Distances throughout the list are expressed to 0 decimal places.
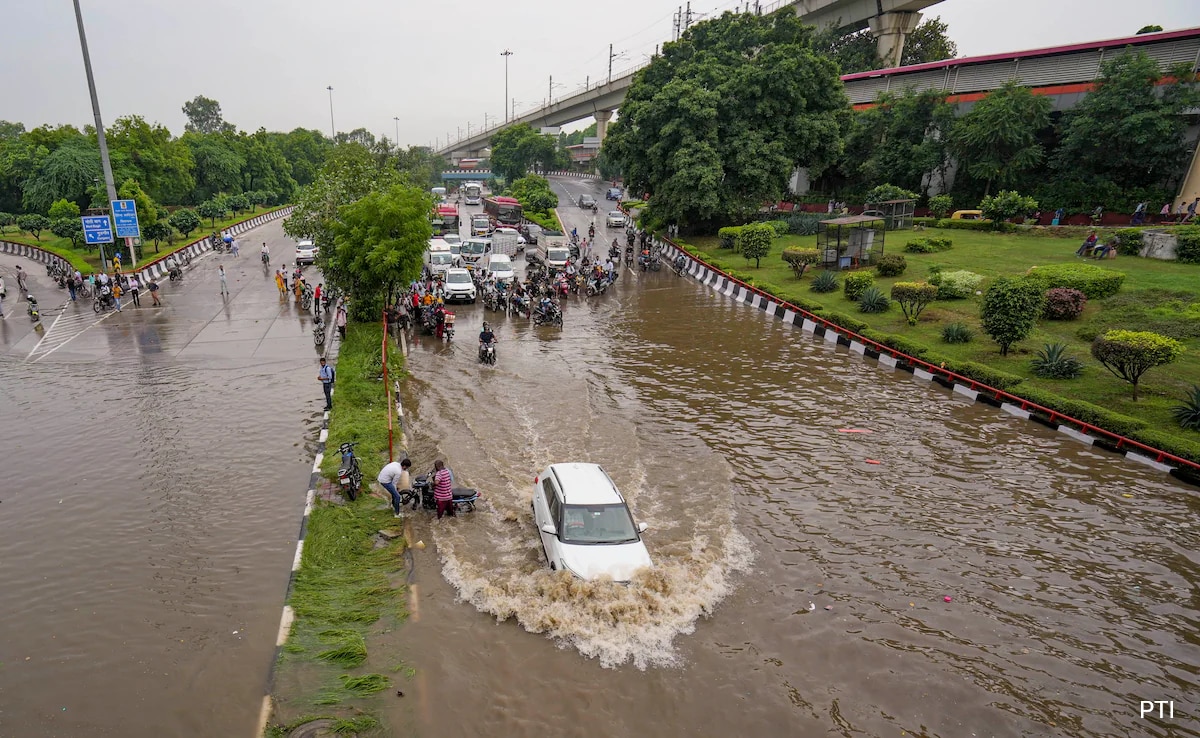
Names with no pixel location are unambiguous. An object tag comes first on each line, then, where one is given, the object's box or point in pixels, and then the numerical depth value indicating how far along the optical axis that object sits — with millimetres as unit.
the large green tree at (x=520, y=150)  90000
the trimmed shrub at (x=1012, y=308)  18094
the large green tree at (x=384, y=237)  20062
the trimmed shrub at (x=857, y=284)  25797
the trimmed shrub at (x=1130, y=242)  28141
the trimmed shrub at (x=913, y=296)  22438
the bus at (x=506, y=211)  50156
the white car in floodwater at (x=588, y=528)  8969
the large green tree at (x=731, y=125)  38188
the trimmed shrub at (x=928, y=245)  32375
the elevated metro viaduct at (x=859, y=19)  53503
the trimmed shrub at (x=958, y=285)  24594
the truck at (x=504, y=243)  40000
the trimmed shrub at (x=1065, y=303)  21234
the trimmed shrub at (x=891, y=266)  28578
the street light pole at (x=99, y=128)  29023
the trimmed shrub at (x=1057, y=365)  17297
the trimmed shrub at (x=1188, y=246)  25844
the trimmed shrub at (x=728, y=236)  39084
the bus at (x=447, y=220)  46706
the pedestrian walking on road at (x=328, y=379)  15070
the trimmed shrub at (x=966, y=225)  37062
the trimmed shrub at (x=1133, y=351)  14570
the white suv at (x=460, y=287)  27562
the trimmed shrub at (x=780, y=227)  41972
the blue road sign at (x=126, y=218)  31312
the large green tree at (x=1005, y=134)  37562
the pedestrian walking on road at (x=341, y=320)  21188
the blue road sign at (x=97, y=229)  30312
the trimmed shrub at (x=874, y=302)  24703
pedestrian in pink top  10641
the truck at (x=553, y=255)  33594
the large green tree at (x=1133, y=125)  33000
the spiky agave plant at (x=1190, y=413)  14035
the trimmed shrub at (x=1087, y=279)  22453
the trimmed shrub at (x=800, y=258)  30458
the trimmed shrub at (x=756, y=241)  33781
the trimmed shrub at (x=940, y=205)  39562
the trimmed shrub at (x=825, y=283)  28047
